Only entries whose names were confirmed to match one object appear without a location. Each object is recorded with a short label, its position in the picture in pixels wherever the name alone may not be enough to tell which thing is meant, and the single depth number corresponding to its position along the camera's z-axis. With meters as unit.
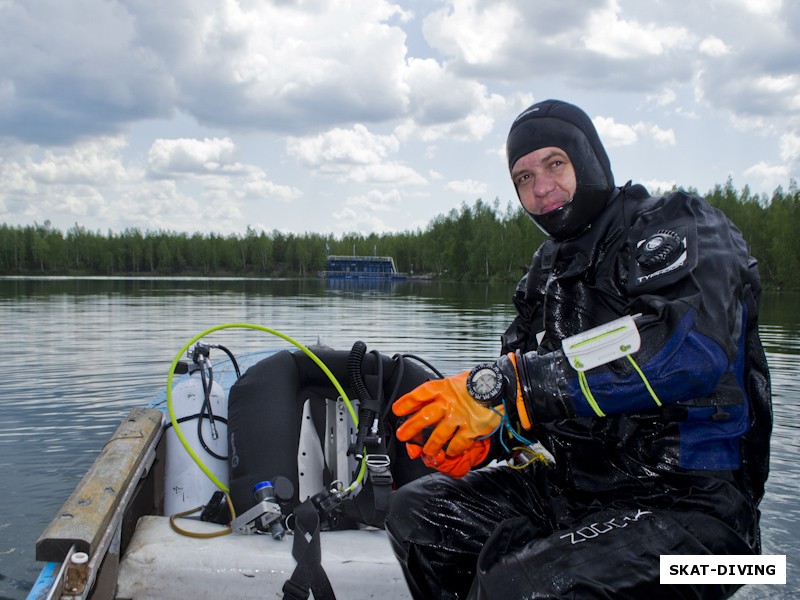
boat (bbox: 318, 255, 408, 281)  111.44
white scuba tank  4.04
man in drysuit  1.86
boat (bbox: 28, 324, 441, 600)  2.83
